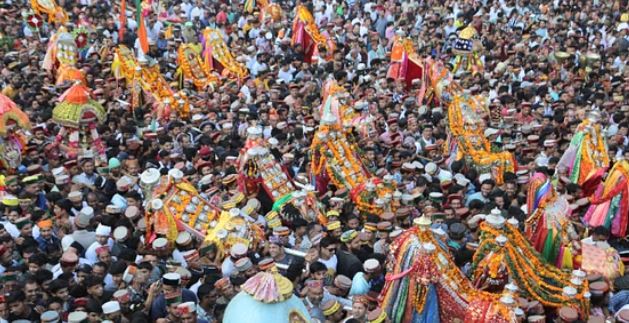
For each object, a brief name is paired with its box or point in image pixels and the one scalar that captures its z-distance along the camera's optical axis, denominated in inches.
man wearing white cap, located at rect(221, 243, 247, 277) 559.8
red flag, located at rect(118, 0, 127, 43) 1116.1
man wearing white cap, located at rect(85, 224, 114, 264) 577.0
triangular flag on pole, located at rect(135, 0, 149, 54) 1020.5
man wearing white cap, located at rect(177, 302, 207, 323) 490.6
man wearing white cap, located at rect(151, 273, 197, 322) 510.6
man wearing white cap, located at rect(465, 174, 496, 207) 678.5
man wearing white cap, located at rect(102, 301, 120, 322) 495.2
